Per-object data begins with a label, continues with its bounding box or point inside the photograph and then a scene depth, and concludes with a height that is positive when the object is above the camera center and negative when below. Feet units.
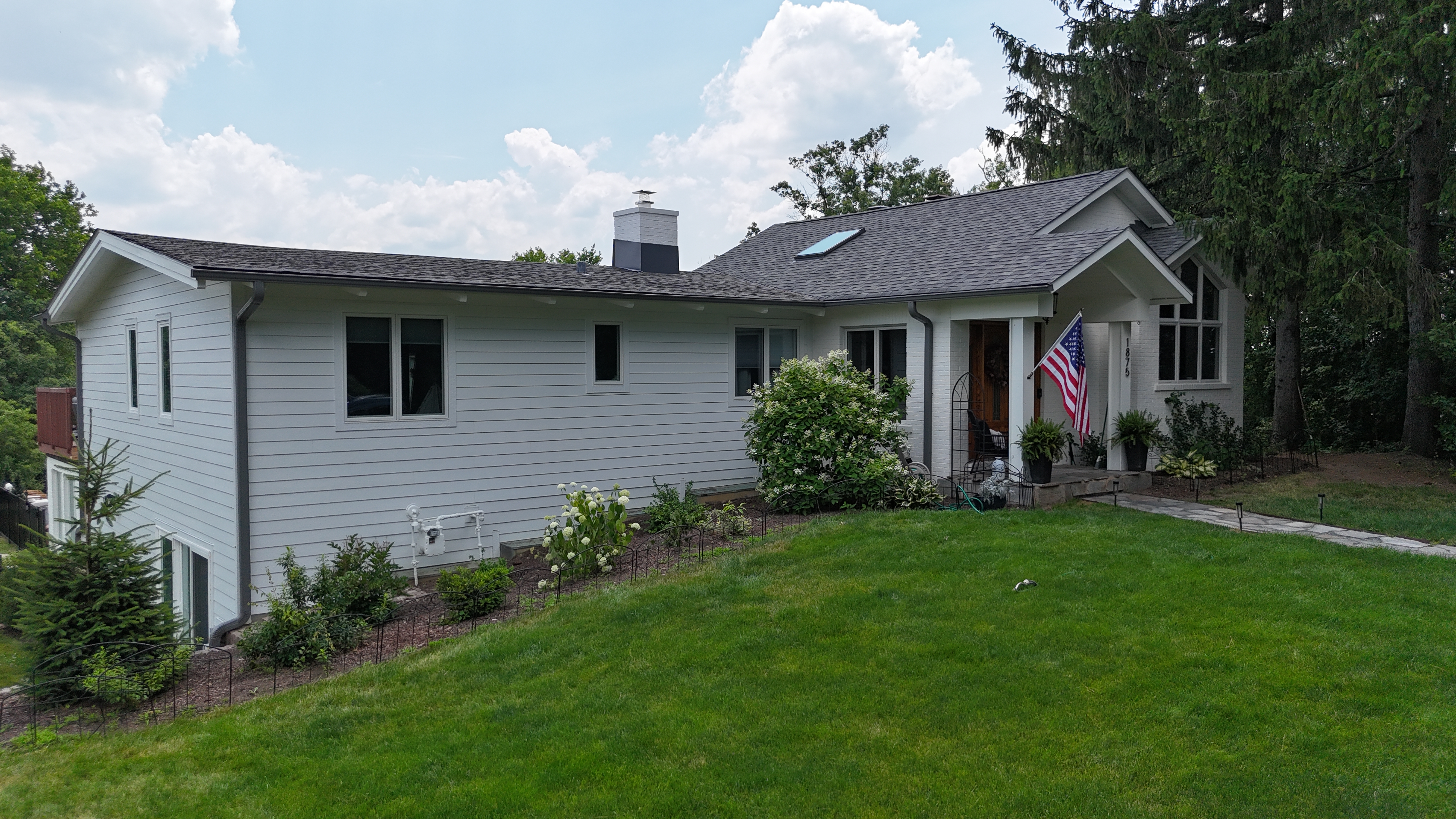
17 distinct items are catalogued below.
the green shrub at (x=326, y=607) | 25.35 -6.29
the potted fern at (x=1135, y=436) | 44.09 -2.09
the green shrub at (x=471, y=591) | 27.91 -5.91
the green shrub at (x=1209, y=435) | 46.47 -2.24
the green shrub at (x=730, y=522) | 33.83 -4.73
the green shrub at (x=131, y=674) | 23.71 -7.15
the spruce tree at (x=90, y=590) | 25.48 -5.38
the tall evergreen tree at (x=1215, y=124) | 46.03 +16.09
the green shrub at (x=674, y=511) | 34.09 -4.38
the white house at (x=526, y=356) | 32.14 +1.64
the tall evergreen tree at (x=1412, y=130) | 40.42 +12.62
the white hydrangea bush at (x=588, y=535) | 30.27 -4.61
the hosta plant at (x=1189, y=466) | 44.88 -3.63
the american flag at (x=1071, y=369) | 38.19 +0.91
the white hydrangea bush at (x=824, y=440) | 37.91 -1.94
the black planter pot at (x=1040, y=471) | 38.83 -3.27
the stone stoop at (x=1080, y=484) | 39.04 -4.05
